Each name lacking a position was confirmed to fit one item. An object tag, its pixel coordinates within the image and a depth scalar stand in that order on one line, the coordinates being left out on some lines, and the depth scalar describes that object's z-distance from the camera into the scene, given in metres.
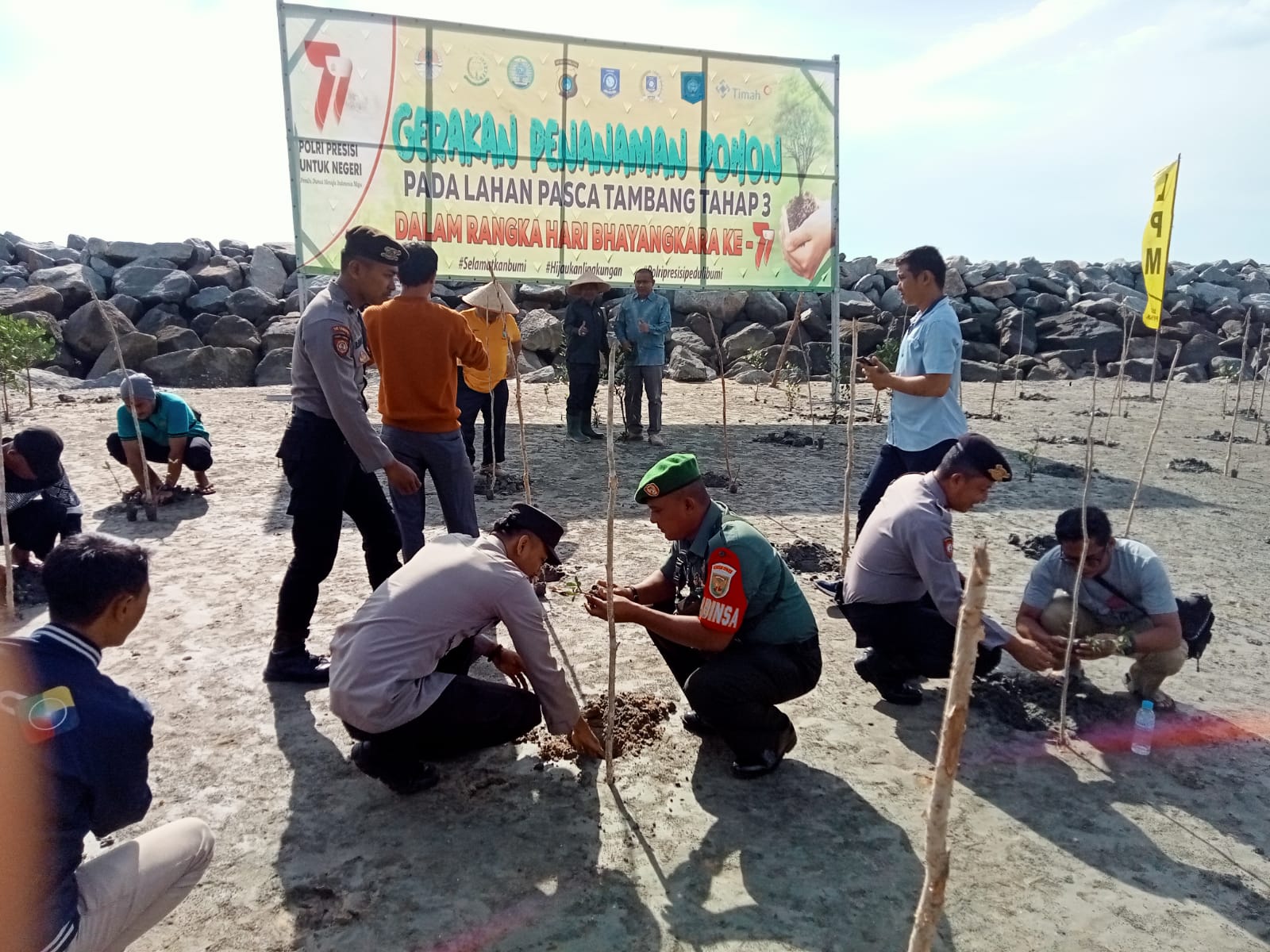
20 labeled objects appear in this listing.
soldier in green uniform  3.04
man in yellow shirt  6.80
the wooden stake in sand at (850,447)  4.59
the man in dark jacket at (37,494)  4.65
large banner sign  9.76
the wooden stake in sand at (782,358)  12.66
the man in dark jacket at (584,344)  9.25
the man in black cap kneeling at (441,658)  2.76
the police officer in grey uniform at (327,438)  3.50
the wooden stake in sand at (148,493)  5.99
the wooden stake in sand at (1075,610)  3.37
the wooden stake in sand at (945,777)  1.56
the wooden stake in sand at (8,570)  3.43
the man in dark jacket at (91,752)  1.79
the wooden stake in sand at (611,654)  2.94
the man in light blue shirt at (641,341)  9.25
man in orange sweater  3.97
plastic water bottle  3.31
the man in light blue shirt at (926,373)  4.23
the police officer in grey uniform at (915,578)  3.45
